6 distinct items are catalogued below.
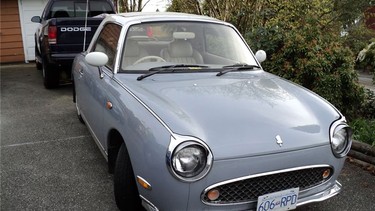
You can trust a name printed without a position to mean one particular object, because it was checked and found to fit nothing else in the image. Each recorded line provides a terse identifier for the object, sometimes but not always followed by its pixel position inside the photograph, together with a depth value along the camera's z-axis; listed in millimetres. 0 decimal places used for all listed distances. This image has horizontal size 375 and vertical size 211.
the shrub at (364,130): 4282
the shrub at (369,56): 4961
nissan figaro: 2139
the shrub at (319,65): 5141
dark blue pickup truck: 6602
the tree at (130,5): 11695
